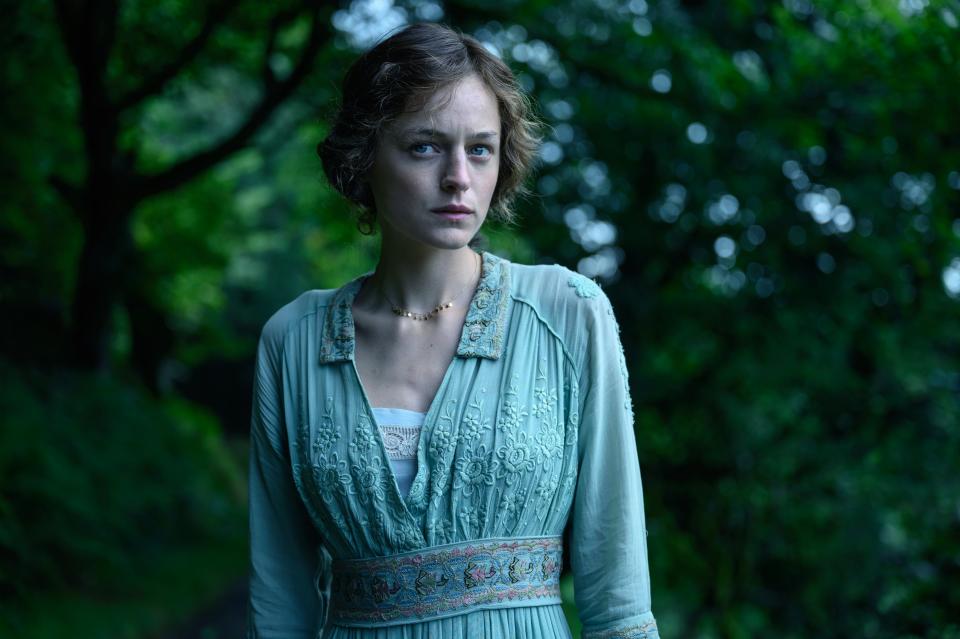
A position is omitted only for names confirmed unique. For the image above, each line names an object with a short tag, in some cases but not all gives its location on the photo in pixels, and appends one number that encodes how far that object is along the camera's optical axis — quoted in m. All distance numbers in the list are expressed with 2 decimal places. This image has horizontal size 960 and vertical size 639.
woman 2.04
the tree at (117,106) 7.88
